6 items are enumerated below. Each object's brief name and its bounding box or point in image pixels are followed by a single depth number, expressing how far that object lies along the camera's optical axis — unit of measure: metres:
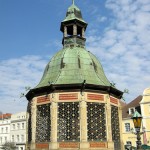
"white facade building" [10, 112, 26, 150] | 53.38
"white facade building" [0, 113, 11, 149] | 57.34
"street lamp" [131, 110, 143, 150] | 12.09
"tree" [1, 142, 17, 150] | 51.47
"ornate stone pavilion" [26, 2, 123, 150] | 17.11
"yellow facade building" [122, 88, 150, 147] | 38.97
